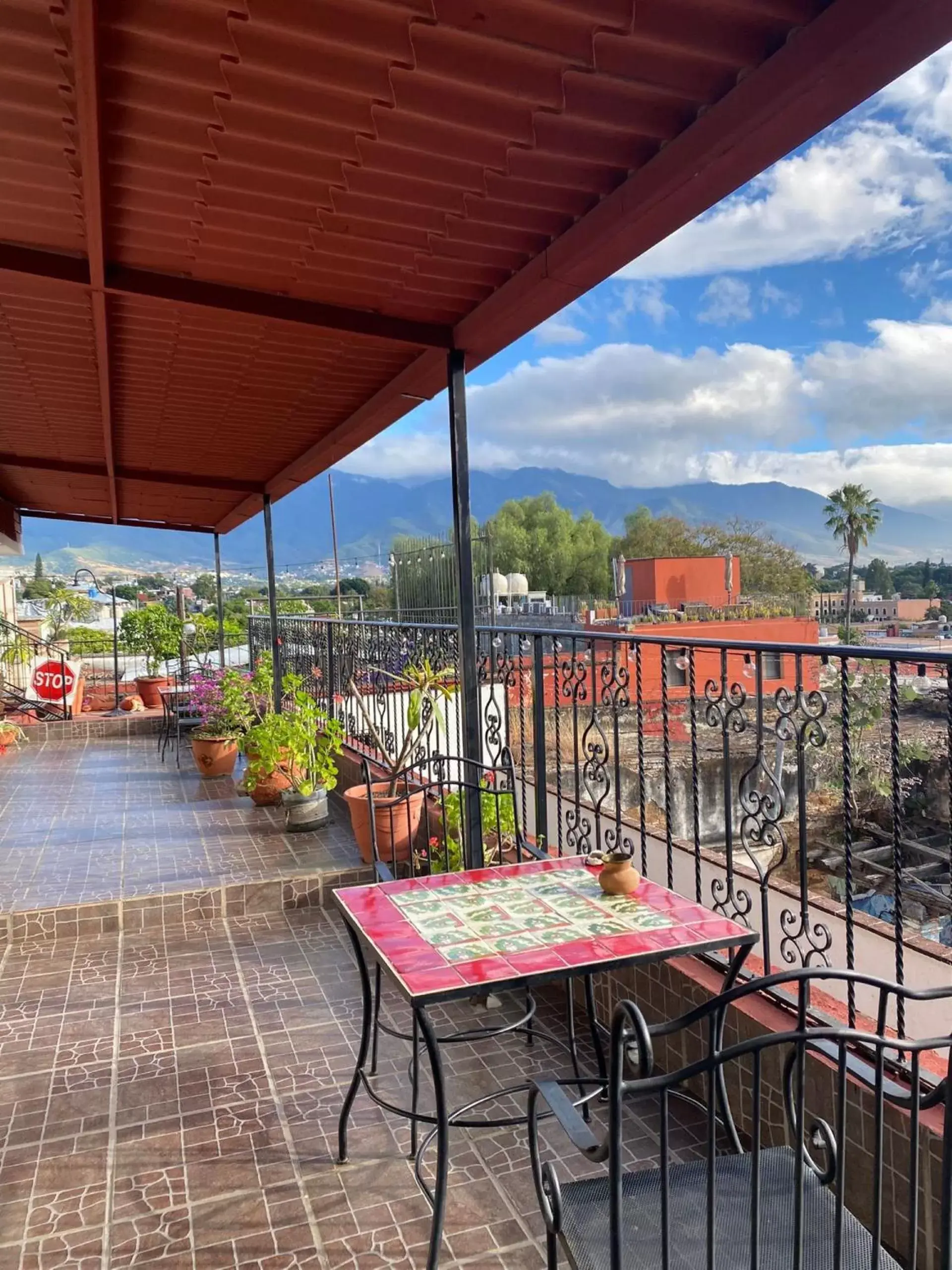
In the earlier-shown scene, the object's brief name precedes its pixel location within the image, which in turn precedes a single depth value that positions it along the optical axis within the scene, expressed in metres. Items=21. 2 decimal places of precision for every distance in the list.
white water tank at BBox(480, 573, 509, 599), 10.19
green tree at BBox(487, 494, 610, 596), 62.53
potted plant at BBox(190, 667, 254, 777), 6.59
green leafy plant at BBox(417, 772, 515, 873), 3.68
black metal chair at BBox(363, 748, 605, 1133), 2.48
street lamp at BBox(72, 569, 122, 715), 10.02
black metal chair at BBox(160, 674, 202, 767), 7.42
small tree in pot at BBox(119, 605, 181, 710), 10.76
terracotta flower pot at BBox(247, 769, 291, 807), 5.46
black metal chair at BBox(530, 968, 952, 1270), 1.00
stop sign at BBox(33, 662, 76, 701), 9.60
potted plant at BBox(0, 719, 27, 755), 8.20
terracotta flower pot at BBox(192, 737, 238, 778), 6.58
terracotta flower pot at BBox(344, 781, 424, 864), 4.17
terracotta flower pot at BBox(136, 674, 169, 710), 10.84
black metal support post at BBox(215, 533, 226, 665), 8.74
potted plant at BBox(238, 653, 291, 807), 4.95
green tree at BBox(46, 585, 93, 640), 15.36
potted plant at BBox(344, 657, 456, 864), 4.16
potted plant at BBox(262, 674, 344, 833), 4.89
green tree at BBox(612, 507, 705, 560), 55.75
